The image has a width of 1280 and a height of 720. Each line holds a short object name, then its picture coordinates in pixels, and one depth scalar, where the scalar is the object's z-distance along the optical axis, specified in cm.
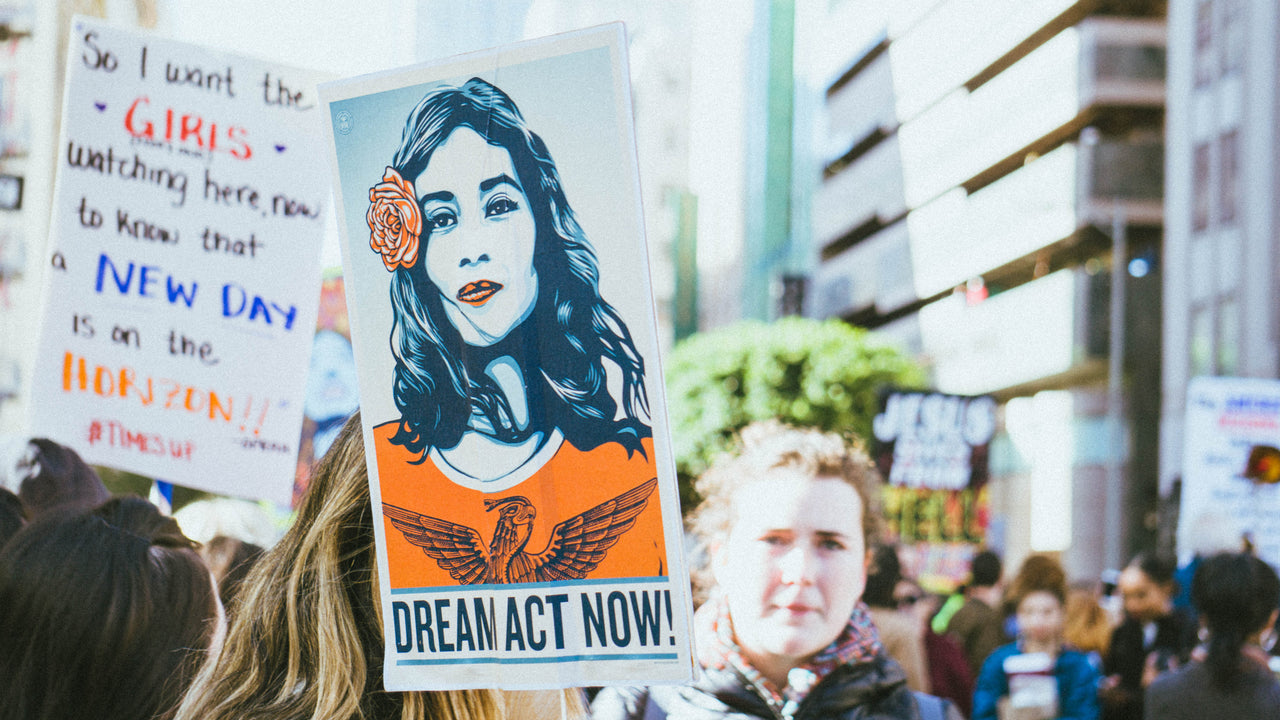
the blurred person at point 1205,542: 625
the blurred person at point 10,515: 279
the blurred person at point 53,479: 323
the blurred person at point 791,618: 263
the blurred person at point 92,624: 208
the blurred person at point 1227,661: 388
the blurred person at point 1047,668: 480
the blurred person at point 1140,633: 588
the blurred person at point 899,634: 468
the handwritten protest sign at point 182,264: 363
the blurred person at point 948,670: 580
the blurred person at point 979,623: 674
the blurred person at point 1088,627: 660
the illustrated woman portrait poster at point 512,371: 152
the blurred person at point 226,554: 353
